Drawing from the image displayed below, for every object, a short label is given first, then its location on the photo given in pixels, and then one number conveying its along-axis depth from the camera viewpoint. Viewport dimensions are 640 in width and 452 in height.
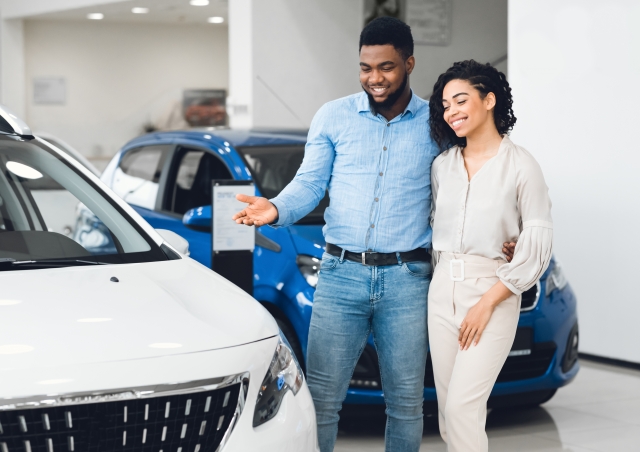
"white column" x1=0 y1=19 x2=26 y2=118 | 14.99
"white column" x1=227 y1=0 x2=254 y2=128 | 9.07
